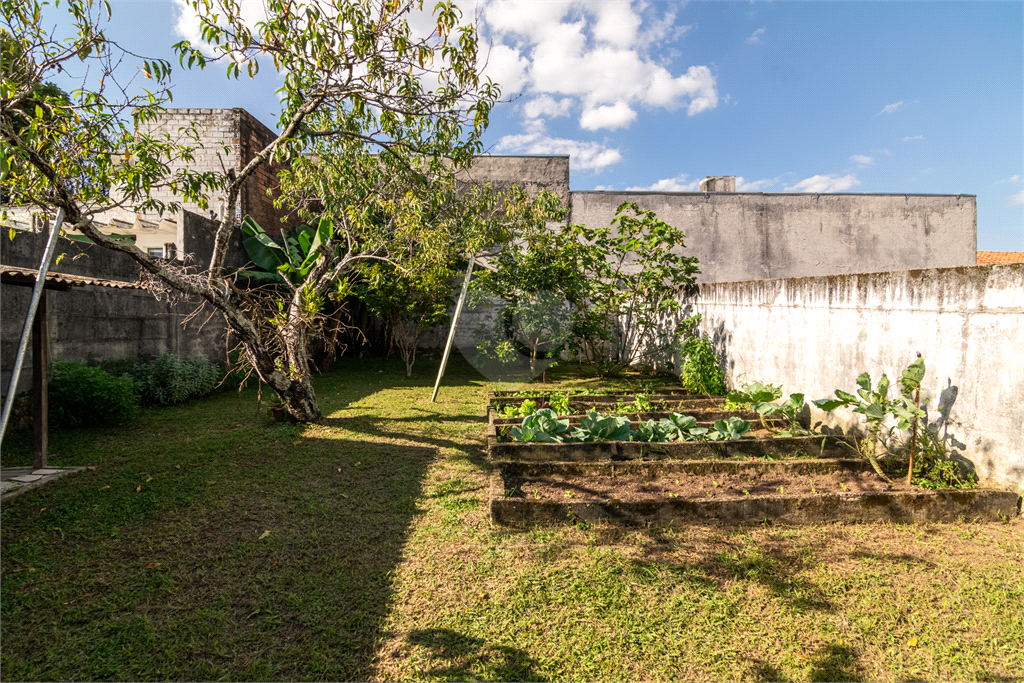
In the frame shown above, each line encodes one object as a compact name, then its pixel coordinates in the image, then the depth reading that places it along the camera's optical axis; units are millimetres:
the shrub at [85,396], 6070
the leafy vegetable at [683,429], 5176
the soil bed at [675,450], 4812
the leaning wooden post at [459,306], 8077
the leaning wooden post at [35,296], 2792
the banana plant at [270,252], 10359
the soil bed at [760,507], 3666
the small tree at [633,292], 9609
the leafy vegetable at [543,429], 5102
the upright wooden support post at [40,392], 4562
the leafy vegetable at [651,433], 5117
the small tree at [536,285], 9992
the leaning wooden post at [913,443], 4004
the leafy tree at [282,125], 3930
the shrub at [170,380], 7633
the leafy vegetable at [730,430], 5059
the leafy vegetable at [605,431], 5074
